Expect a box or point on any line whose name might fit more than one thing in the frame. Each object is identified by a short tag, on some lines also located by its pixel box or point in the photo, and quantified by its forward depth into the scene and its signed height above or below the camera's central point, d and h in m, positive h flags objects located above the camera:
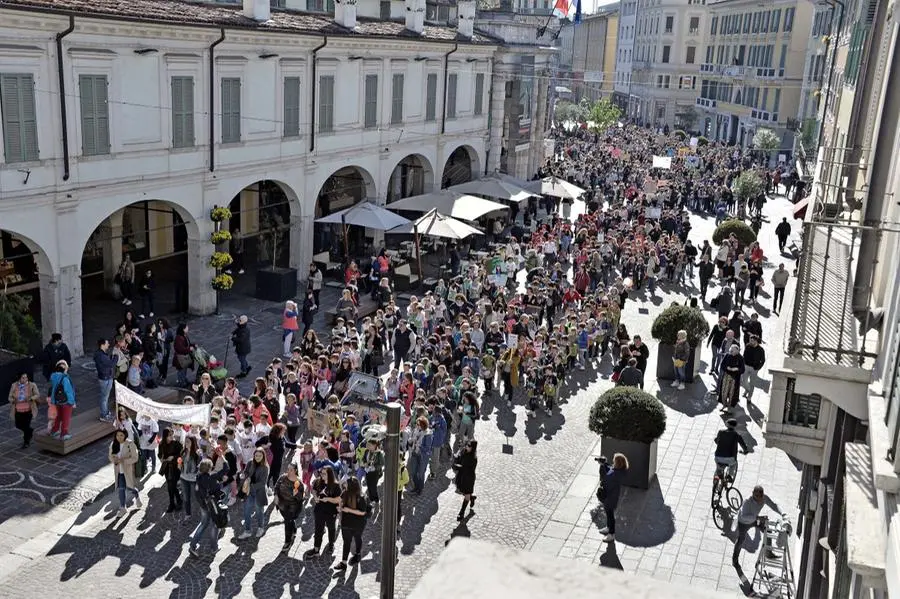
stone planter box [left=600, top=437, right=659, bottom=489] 14.96 -6.04
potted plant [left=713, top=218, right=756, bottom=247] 31.86 -5.38
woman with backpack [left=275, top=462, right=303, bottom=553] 12.45 -5.73
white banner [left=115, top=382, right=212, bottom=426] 13.86 -5.29
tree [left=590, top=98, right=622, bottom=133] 71.56 -4.27
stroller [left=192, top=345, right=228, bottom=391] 17.83 -6.02
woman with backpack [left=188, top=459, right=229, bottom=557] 12.41 -5.79
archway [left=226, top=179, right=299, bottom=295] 29.38 -5.96
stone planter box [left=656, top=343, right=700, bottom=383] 20.44 -6.27
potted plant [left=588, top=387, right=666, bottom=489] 14.83 -5.53
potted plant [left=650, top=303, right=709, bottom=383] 20.38 -5.59
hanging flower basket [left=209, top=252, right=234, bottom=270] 23.30 -5.25
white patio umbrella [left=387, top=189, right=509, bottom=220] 30.05 -4.79
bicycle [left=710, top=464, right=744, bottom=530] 14.15 -6.24
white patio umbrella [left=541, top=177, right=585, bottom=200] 35.44 -4.80
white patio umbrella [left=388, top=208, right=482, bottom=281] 27.05 -4.93
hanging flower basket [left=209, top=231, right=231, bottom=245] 23.73 -4.79
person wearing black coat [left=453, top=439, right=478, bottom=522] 13.70 -5.78
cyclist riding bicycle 14.34 -5.55
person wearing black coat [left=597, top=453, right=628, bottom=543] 13.07 -5.64
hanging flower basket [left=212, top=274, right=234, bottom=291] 23.11 -5.73
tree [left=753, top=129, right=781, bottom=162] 57.06 -4.32
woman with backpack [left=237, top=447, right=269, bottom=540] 12.77 -5.87
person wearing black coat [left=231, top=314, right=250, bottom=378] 18.92 -5.76
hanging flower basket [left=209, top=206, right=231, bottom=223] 23.73 -4.26
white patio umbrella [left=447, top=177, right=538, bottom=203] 33.91 -4.75
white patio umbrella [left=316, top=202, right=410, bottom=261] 27.34 -4.84
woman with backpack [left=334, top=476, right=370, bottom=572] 12.11 -5.77
